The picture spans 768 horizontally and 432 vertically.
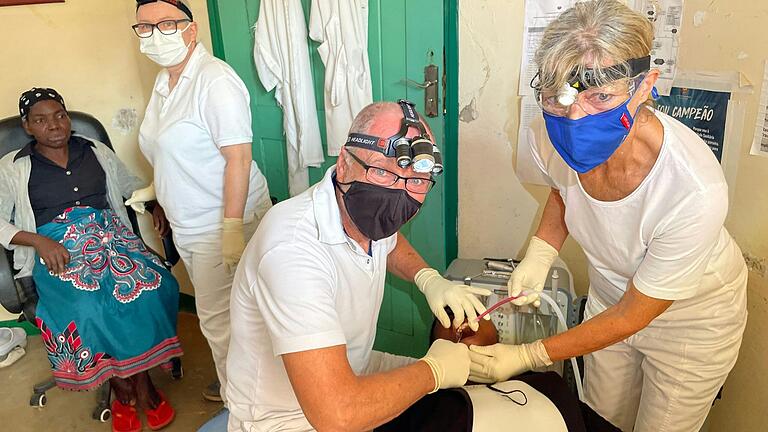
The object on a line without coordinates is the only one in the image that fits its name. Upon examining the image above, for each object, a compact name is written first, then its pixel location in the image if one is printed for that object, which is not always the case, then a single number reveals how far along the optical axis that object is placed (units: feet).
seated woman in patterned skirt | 7.16
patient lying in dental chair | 4.00
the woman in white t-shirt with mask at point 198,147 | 6.20
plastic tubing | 5.24
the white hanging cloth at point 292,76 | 7.64
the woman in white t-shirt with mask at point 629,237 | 3.66
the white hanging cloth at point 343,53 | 7.11
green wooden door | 7.01
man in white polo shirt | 3.48
